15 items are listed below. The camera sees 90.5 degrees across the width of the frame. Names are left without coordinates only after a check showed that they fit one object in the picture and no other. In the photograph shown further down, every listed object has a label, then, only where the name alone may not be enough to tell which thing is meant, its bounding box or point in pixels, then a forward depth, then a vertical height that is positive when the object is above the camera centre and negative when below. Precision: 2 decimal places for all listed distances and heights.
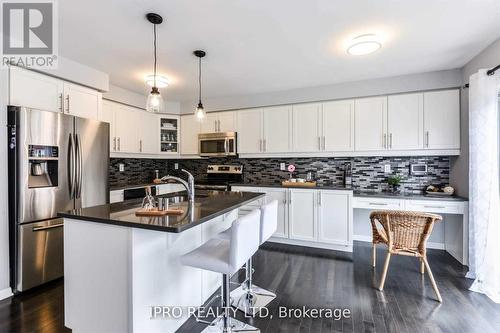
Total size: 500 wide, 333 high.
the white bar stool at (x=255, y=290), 2.05 -1.22
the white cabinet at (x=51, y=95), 2.42 +0.78
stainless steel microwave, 4.38 +0.38
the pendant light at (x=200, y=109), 2.66 +0.60
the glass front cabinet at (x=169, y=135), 4.75 +0.59
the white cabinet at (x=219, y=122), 4.48 +0.79
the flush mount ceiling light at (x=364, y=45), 2.42 +1.21
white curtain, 2.41 -0.21
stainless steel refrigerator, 2.33 -0.18
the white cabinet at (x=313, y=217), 3.51 -0.77
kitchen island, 1.49 -0.66
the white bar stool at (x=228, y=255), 1.54 -0.61
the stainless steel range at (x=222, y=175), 4.72 -0.19
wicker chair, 2.34 -0.65
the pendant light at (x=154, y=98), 2.05 +0.57
